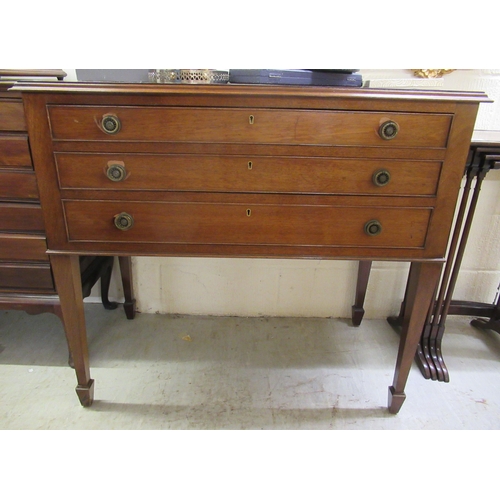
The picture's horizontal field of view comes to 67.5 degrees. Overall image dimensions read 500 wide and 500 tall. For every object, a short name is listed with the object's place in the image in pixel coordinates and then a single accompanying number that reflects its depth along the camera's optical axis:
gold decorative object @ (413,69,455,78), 1.32
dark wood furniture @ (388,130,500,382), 1.12
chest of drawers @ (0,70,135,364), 0.97
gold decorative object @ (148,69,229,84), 0.91
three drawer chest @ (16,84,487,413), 0.83
